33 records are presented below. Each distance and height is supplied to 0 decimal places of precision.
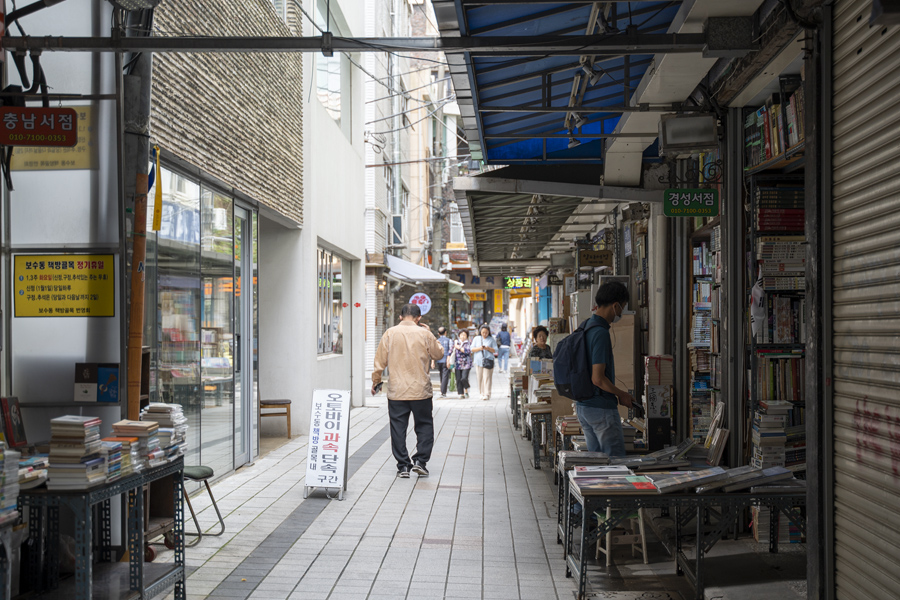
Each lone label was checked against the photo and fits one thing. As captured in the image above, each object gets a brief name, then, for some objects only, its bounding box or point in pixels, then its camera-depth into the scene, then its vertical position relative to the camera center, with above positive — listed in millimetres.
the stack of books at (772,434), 6031 -907
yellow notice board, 5492 +180
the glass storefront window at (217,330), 9078 -226
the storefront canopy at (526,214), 9062 +1522
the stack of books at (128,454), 4472 -804
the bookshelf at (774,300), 6000 +93
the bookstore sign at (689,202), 6762 +918
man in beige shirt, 9484 -834
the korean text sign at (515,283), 30641 +1112
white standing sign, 8250 -1280
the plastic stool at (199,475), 6375 -1306
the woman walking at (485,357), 21047 -1176
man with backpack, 6211 -456
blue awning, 5629 +1943
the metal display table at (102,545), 4020 -1313
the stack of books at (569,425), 7750 -1102
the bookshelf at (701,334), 7922 -224
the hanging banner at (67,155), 5328 +1057
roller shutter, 3486 +41
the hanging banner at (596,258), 12598 +839
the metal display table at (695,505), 4902 -1180
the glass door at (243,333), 10250 -280
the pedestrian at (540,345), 13641 -576
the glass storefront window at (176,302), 7445 +94
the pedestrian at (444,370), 22053 -1627
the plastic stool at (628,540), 5941 -1726
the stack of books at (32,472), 4023 -807
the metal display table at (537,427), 9961 -1423
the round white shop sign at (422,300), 24875 +359
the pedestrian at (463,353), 21484 -1094
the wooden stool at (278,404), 12359 -1413
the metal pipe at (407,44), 4871 +1663
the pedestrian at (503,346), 28222 -1236
